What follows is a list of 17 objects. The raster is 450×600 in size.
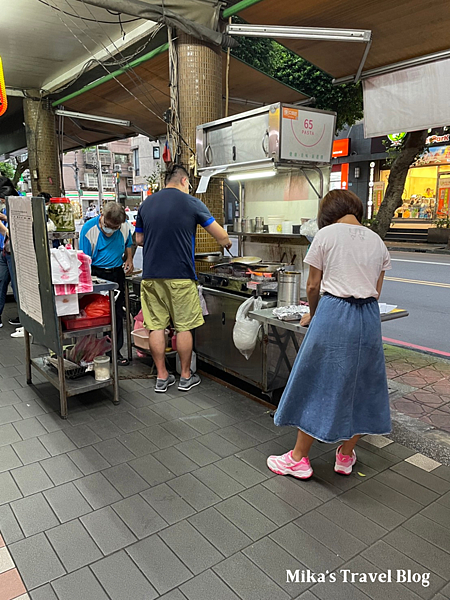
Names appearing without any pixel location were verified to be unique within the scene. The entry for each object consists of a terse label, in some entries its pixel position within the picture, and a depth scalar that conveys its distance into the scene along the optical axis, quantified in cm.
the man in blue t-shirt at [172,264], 386
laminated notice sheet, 358
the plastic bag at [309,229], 392
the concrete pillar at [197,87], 457
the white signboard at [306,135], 379
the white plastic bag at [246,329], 363
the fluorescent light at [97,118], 767
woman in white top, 244
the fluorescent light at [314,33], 404
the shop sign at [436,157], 1955
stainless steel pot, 363
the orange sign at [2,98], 476
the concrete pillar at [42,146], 876
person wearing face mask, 458
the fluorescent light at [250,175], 416
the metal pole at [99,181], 2625
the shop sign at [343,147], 2117
